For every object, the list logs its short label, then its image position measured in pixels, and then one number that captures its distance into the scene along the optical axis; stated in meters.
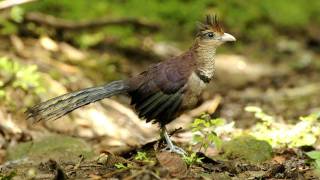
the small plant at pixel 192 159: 9.21
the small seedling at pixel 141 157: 9.25
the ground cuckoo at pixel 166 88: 9.95
